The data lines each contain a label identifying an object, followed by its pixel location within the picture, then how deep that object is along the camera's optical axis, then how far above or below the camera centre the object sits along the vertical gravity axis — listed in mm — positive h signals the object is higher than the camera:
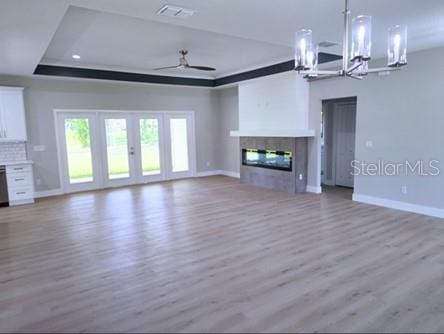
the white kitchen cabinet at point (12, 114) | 6305 +489
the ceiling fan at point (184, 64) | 5664 +1302
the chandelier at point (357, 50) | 2662 +734
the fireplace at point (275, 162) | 6836 -787
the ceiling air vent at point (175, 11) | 3175 +1309
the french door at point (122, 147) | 7465 -356
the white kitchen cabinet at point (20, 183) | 6332 -979
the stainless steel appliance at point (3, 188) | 6236 -1045
